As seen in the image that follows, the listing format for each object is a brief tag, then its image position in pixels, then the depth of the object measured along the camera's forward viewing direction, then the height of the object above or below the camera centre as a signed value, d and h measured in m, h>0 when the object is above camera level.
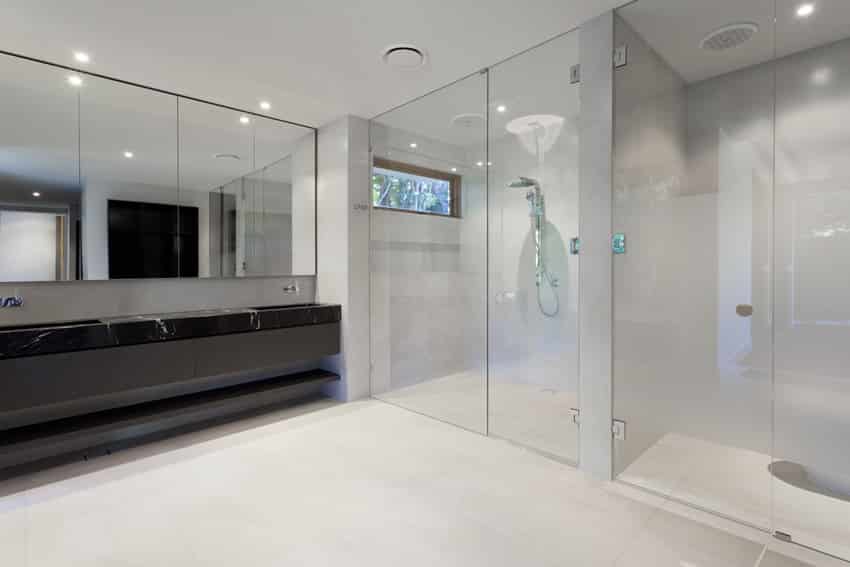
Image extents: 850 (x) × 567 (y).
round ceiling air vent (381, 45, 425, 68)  2.63 +1.46
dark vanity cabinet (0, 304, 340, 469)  2.35 -0.62
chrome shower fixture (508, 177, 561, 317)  2.89 +0.38
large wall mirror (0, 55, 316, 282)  2.69 +0.73
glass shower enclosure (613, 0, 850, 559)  2.13 +0.10
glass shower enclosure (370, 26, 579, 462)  2.72 +0.21
